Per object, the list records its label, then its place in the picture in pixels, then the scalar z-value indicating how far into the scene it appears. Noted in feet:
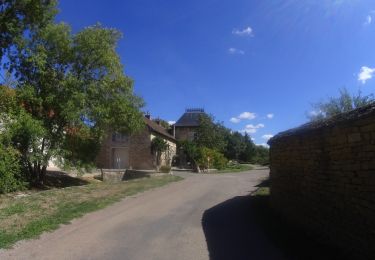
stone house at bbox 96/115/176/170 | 131.23
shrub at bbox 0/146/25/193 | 46.18
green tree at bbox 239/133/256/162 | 241.37
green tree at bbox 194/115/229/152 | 174.81
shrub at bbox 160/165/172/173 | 101.16
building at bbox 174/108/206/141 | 189.06
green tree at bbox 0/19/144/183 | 60.39
